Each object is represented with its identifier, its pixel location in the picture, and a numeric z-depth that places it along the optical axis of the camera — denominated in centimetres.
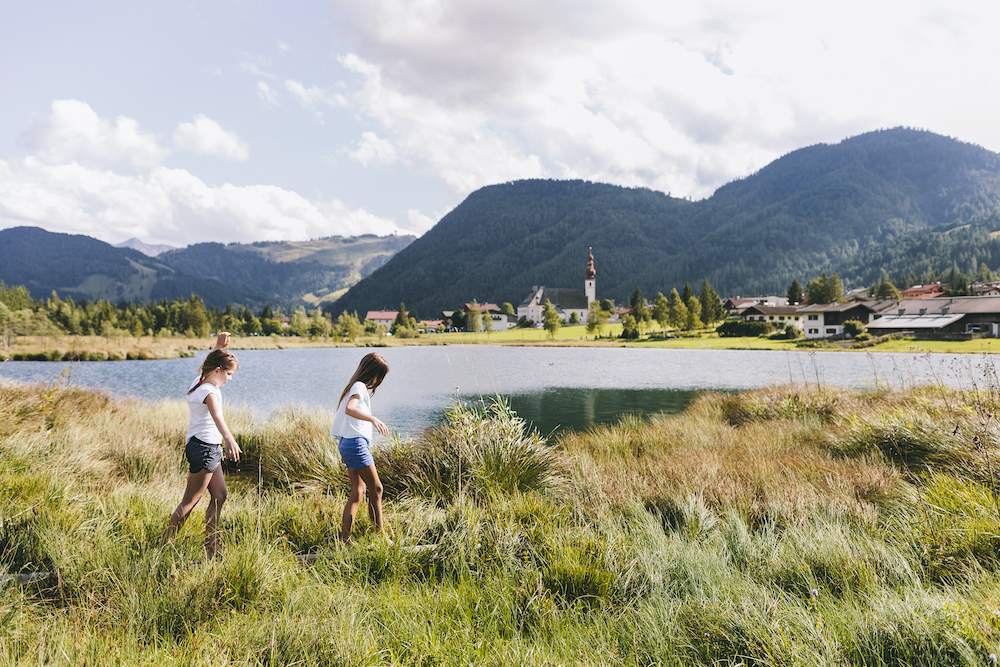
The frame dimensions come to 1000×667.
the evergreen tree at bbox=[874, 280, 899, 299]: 8538
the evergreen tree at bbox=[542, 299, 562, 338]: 8511
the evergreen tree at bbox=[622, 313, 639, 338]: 7761
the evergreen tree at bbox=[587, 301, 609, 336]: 8475
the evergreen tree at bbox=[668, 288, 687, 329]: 7562
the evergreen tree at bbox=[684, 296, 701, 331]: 7606
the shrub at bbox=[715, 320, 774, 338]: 7006
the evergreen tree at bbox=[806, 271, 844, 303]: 7888
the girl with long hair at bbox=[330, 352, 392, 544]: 378
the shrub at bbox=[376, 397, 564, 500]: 529
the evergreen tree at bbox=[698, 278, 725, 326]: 8106
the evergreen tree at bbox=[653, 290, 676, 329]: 7731
